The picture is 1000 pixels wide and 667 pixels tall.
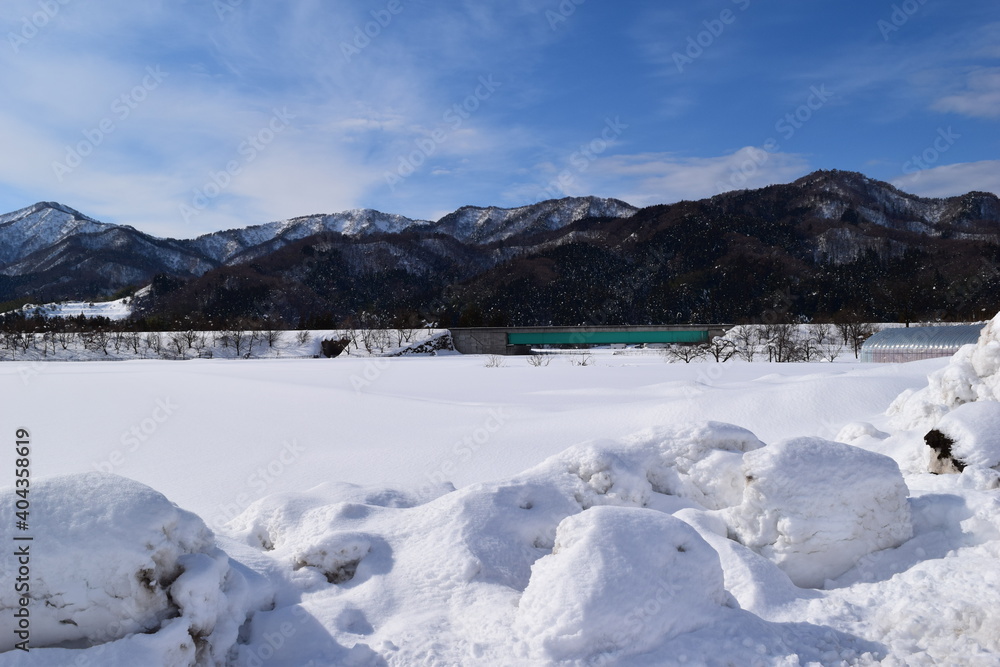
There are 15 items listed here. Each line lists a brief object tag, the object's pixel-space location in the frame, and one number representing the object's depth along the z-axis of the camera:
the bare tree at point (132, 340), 54.03
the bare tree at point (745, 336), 45.84
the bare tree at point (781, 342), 34.81
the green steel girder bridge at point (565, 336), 56.59
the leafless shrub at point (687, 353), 35.23
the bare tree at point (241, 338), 54.31
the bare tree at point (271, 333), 56.66
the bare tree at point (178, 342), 52.98
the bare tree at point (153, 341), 54.41
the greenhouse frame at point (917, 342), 24.00
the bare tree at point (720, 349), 34.09
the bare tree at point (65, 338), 52.87
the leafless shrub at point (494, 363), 30.66
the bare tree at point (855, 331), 44.25
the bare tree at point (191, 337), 54.19
